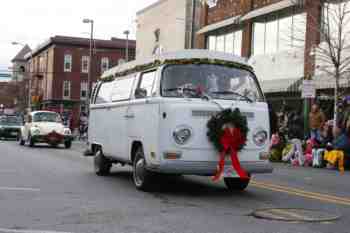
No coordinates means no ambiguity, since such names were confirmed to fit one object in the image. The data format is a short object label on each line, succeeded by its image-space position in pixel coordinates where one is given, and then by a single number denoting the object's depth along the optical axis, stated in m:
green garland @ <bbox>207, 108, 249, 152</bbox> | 10.03
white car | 27.38
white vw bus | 9.97
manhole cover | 8.02
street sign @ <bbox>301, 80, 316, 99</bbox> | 20.78
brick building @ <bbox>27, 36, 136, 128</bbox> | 74.00
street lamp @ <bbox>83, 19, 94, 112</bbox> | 46.44
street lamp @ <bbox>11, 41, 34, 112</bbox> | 72.63
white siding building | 40.62
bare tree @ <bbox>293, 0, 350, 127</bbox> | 23.20
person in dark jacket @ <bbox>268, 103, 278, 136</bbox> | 21.56
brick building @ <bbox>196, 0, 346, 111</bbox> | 27.41
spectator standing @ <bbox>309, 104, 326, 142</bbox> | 19.74
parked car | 37.06
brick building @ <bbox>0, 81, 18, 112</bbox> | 86.62
